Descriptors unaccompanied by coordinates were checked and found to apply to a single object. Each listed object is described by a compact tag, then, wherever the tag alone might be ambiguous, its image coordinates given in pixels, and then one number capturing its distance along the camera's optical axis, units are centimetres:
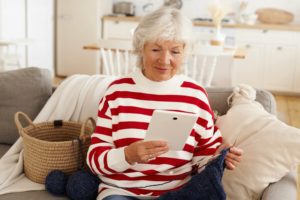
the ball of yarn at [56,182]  158
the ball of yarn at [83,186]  152
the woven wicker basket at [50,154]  165
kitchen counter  518
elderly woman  146
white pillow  145
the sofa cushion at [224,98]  186
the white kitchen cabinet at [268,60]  526
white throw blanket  186
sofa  200
